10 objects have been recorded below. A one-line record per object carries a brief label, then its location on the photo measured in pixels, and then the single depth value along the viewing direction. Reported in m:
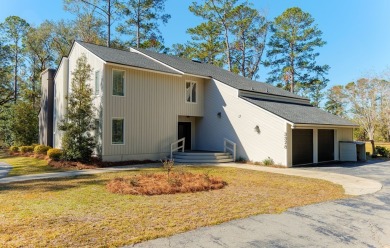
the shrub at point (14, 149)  21.17
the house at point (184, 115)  14.87
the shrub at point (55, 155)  14.66
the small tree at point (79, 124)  14.01
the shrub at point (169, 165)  9.25
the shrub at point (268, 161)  15.16
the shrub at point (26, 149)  19.70
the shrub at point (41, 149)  17.50
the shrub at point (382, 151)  20.84
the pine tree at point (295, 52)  33.06
